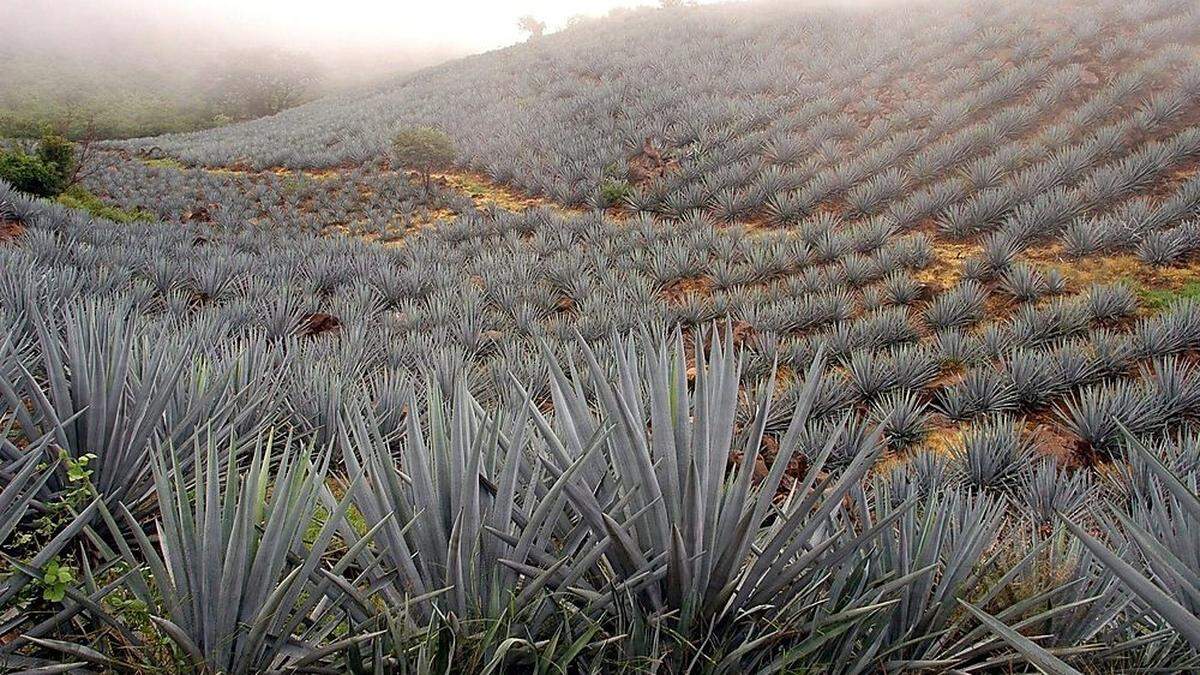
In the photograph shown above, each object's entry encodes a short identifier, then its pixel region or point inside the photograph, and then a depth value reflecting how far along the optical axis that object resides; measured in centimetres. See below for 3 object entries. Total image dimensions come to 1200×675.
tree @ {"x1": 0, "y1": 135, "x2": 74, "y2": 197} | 1016
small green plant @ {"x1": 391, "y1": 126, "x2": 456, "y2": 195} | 1270
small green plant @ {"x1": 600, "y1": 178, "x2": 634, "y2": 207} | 1074
